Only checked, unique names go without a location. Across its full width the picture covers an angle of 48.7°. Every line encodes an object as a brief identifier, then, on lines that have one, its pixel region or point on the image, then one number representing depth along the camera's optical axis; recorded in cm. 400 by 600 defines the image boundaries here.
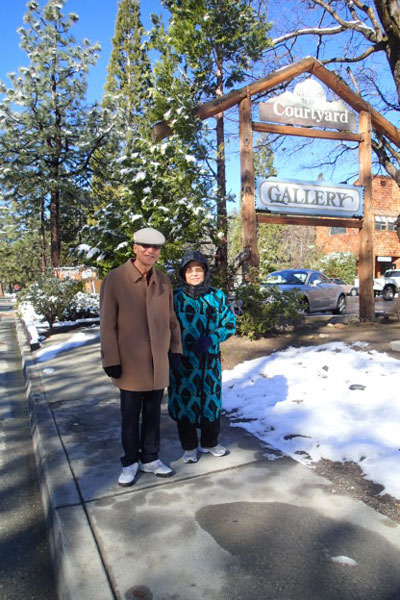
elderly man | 296
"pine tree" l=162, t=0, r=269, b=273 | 1523
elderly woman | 332
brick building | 3300
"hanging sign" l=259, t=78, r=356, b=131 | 866
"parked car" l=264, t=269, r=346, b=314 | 1320
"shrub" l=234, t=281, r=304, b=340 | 804
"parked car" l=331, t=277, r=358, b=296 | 2471
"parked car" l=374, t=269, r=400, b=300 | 2203
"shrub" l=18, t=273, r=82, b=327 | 1255
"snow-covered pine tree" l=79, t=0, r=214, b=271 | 1020
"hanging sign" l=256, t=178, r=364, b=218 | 846
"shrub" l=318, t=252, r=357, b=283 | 3098
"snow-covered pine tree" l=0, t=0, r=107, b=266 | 2075
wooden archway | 836
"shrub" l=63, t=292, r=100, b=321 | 1370
